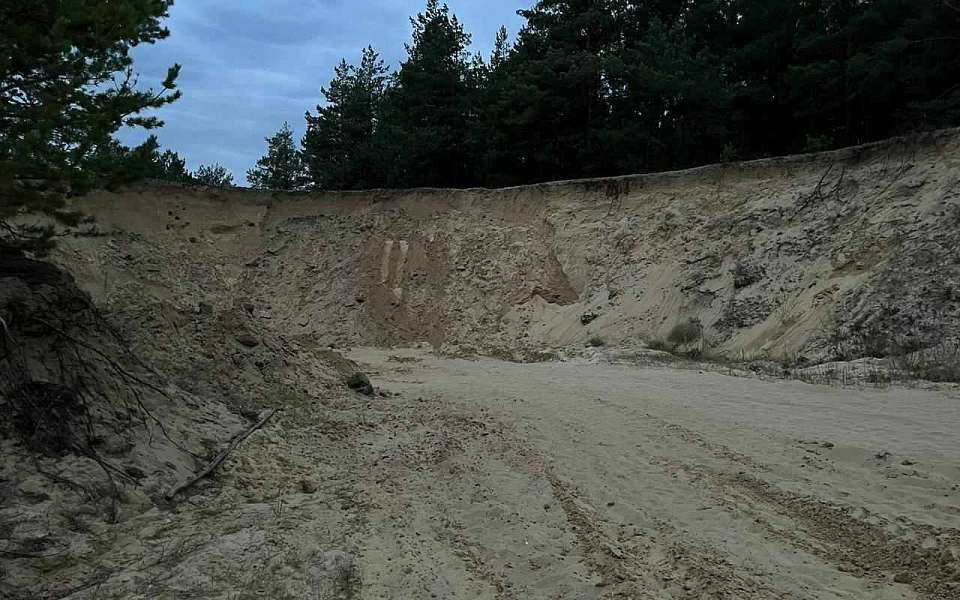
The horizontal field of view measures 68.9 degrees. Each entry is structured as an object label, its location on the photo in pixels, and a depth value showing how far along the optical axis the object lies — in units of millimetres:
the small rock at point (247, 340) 8750
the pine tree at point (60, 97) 5523
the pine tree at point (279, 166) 44656
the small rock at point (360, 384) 9625
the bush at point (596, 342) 16005
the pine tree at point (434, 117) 29156
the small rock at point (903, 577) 3995
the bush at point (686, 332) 14750
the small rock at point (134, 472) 5182
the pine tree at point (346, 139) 32531
